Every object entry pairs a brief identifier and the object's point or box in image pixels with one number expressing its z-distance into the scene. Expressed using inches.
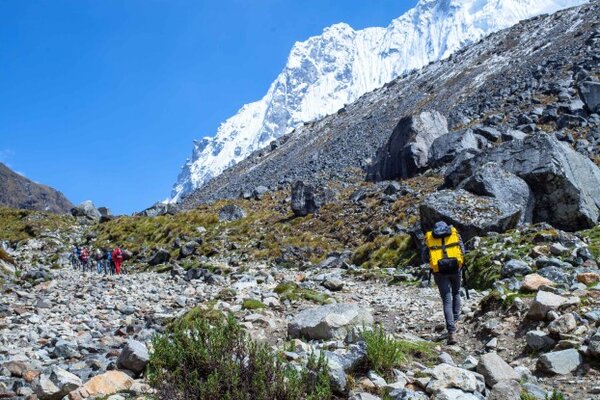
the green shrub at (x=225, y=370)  182.1
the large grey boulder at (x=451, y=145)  1360.7
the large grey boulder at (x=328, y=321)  305.6
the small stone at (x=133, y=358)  258.1
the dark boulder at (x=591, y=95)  1402.1
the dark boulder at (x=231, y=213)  1355.8
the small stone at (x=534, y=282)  378.1
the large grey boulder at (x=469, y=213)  675.4
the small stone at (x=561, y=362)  246.0
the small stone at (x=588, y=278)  378.6
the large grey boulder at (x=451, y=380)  217.2
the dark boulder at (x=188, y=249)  1130.0
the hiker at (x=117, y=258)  1085.3
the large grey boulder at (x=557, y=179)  692.7
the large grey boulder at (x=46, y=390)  227.5
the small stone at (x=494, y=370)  232.2
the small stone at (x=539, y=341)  276.8
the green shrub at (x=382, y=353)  242.1
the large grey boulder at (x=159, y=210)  1780.3
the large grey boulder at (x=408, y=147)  1471.5
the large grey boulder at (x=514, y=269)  474.9
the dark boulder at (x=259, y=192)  1834.9
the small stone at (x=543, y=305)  302.4
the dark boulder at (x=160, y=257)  1125.7
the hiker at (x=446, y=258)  343.3
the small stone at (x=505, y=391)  211.9
